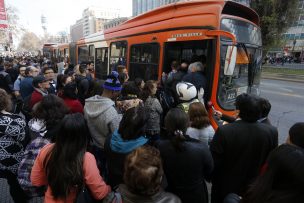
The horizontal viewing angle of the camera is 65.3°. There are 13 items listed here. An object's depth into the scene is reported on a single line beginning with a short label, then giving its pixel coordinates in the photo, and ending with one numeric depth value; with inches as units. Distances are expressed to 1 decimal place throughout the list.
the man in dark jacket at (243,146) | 93.6
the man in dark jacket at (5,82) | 257.0
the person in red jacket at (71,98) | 140.9
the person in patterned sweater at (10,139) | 103.7
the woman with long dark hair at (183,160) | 85.0
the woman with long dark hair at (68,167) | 76.4
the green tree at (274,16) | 709.9
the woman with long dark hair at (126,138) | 88.9
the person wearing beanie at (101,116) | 115.6
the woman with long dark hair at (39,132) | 97.1
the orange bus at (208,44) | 189.6
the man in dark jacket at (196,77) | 195.2
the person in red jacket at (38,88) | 156.2
